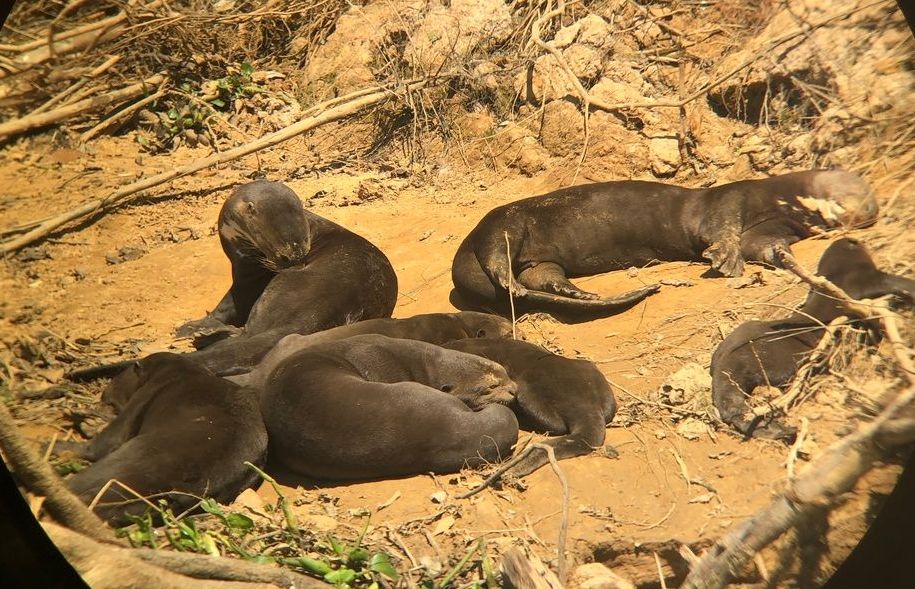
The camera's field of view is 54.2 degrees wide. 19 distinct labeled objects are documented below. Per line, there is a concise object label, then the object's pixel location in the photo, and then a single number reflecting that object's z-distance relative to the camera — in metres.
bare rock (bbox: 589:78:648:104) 5.82
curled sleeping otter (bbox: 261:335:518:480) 3.54
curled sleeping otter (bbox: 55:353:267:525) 3.24
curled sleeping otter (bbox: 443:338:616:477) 3.53
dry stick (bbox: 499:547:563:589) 2.76
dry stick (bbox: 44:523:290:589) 2.91
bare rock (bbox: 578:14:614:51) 6.02
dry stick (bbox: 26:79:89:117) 4.06
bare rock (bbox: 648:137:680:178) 5.65
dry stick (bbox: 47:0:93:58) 3.94
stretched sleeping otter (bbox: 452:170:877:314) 4.79
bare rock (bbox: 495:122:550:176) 6.05
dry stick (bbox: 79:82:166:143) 4.86
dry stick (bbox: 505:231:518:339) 4.91
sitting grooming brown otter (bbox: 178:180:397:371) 4.80
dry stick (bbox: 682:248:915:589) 2.74
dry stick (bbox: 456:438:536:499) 3.33
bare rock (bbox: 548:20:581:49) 6.16
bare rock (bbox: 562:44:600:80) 6.05
